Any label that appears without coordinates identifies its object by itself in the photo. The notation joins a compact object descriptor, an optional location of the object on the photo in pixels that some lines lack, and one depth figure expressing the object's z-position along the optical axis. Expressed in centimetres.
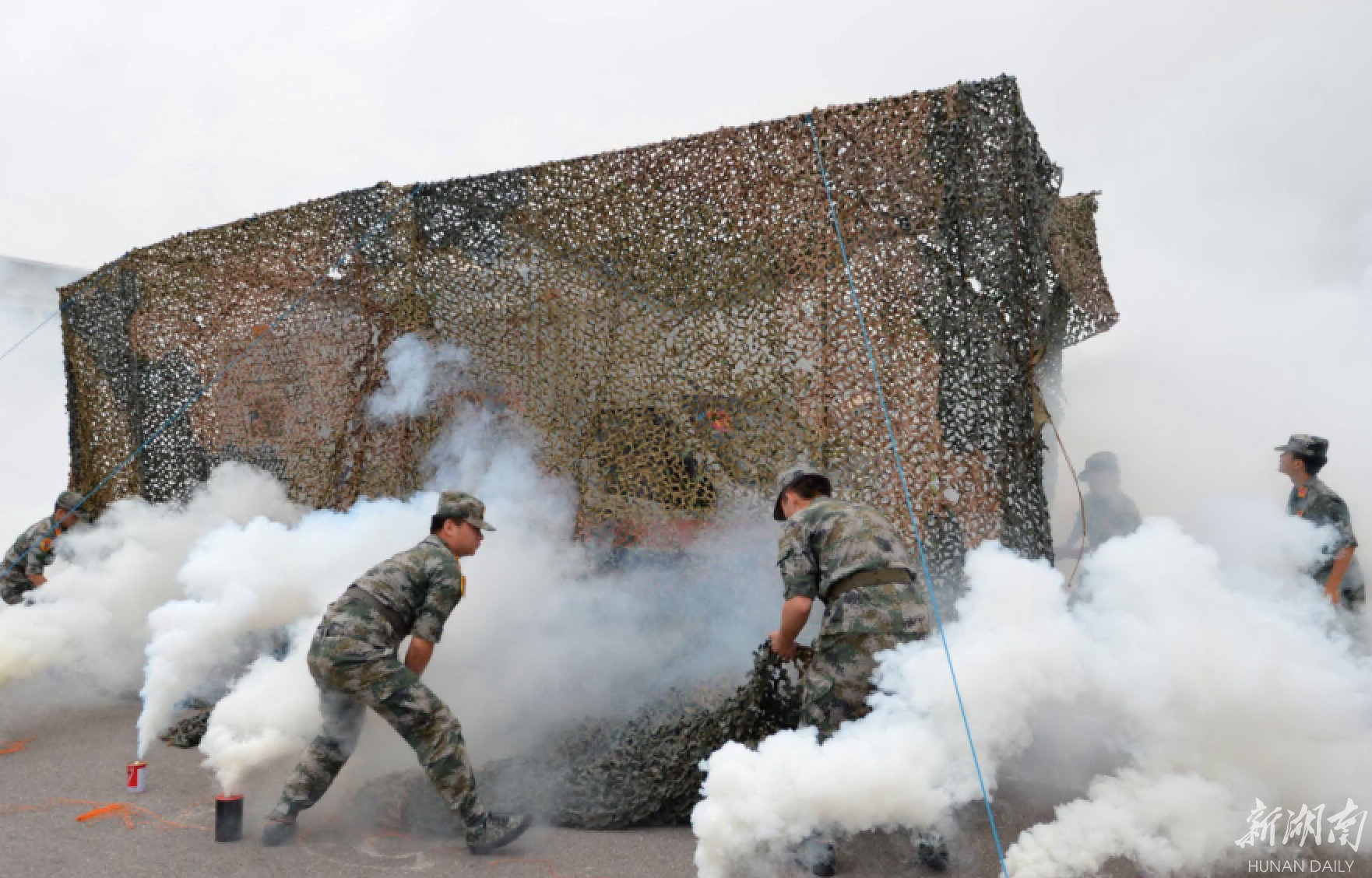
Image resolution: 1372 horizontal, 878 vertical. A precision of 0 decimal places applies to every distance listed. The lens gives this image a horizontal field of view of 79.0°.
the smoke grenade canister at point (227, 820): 341
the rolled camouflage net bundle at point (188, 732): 480
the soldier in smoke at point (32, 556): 642
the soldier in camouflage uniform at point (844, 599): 315
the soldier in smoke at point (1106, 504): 649
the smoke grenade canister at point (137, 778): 400
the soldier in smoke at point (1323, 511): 427
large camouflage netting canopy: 399
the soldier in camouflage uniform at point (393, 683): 335
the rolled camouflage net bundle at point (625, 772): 360
